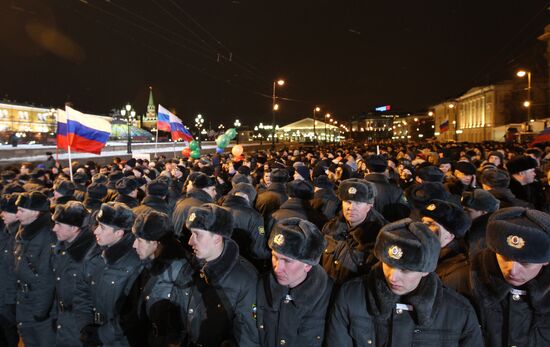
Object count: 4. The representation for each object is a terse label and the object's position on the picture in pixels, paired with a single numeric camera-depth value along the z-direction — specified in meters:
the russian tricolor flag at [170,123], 16.67
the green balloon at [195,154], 18.78
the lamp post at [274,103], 36.72
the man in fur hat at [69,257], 4.22
